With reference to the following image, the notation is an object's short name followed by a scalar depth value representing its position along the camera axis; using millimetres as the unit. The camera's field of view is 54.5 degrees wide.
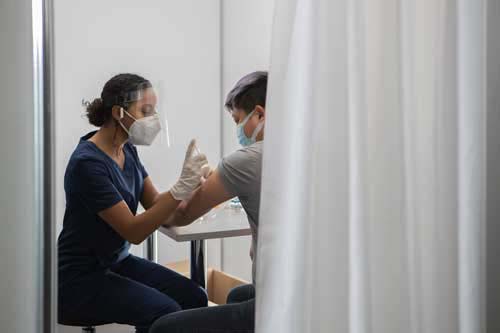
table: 1519
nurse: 1435
